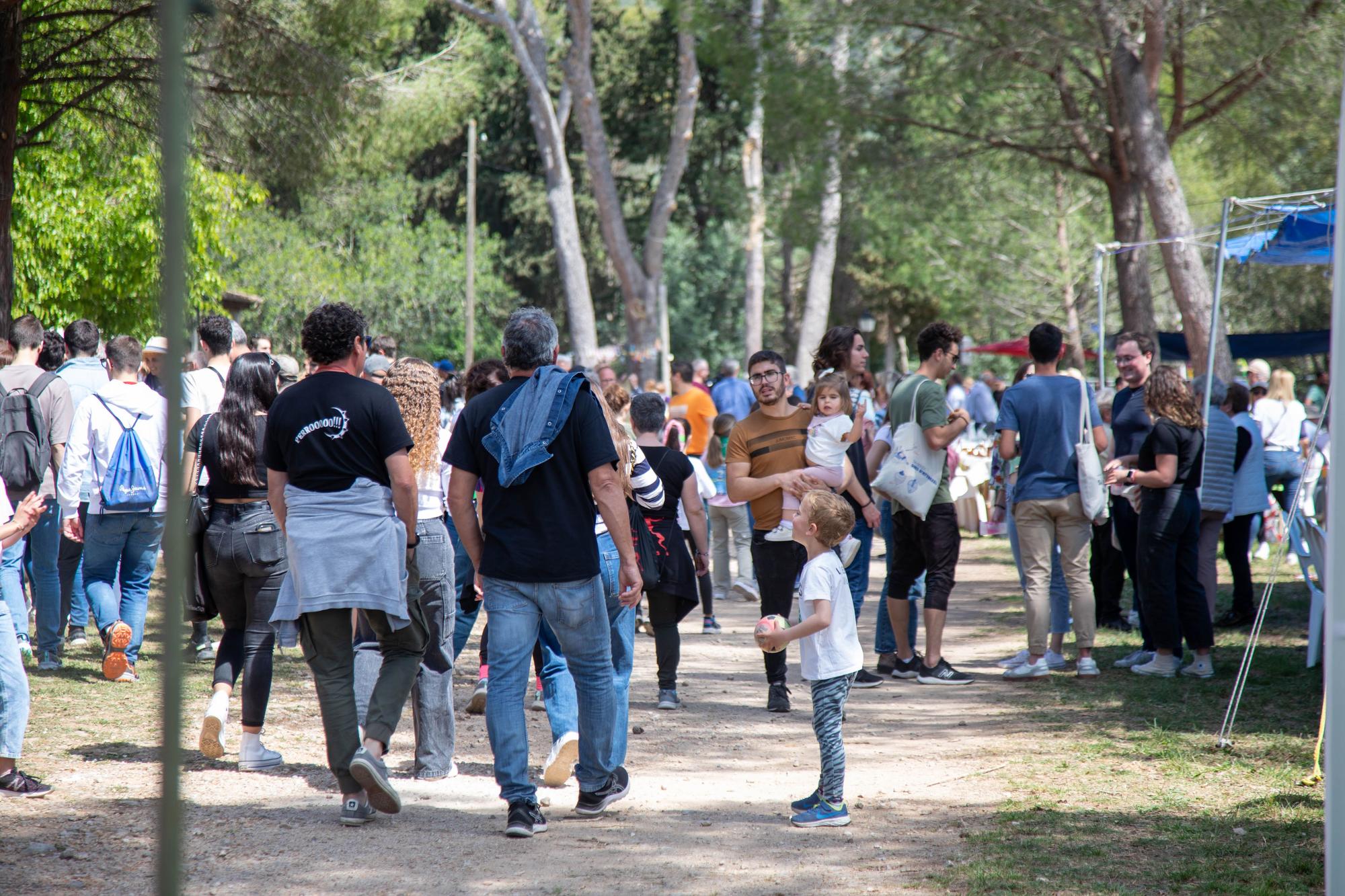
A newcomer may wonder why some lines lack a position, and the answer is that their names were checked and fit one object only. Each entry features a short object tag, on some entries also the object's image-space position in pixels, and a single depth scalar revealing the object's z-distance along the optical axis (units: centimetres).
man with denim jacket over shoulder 903
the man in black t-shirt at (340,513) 898
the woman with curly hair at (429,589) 1038
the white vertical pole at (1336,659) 566
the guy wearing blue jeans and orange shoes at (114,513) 1428
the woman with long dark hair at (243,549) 1092
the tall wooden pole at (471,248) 6819
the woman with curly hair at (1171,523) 1447
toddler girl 1296
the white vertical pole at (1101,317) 2343
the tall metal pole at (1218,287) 1524
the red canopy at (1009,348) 5509
